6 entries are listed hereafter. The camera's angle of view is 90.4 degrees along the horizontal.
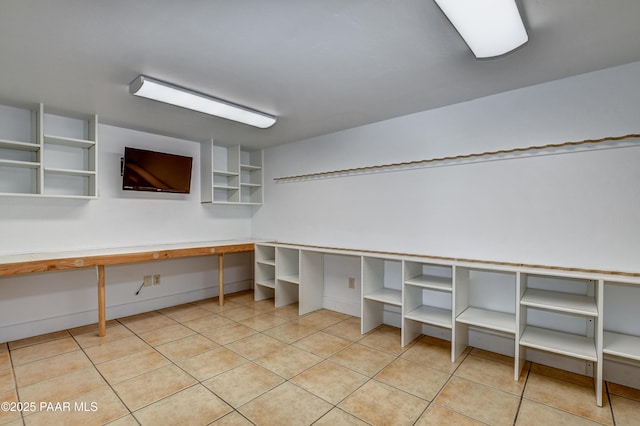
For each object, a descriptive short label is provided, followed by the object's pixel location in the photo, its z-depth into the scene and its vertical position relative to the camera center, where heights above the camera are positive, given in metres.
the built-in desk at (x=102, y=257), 2.79 -0.45
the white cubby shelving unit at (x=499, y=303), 2.29 -0.85
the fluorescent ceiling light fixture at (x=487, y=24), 1.57 +1.02
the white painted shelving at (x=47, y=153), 3.12 +0.63
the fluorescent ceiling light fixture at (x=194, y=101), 2.51 +0.99
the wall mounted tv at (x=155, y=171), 3.84 +0.53
